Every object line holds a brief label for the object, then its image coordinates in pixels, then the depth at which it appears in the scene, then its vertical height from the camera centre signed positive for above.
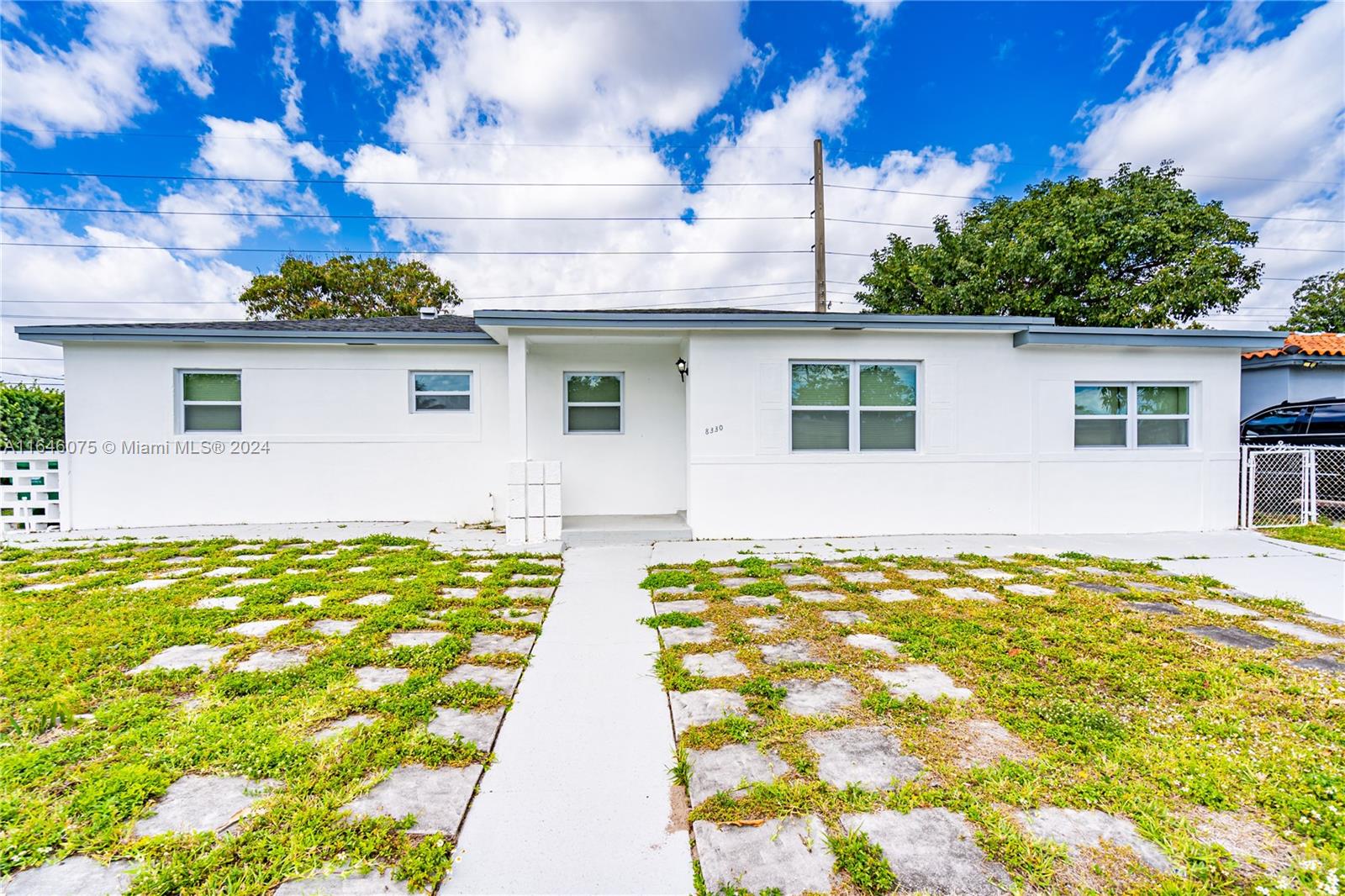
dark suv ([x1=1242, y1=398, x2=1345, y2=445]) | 7.79 +0.21
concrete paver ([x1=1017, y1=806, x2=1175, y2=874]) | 1.65 -1.26
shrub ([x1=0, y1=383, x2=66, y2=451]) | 7.64 +0.44
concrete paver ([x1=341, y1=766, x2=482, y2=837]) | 1.79 -1.25
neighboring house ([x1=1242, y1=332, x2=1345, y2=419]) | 10.02 +1.27
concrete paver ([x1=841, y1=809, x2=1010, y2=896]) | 1.52 -1.25
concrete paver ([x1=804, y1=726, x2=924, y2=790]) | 2.03 -1.27
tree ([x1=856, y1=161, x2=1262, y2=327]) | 12.38 +4.43
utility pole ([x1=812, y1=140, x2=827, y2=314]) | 12.05 +4.54
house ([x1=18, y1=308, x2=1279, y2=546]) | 6.75 +0.28
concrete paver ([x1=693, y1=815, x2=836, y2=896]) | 1.53 -1.25
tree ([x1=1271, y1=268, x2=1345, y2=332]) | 22.08 +5.46
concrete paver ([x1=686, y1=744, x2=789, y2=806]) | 1.98 -1.27
